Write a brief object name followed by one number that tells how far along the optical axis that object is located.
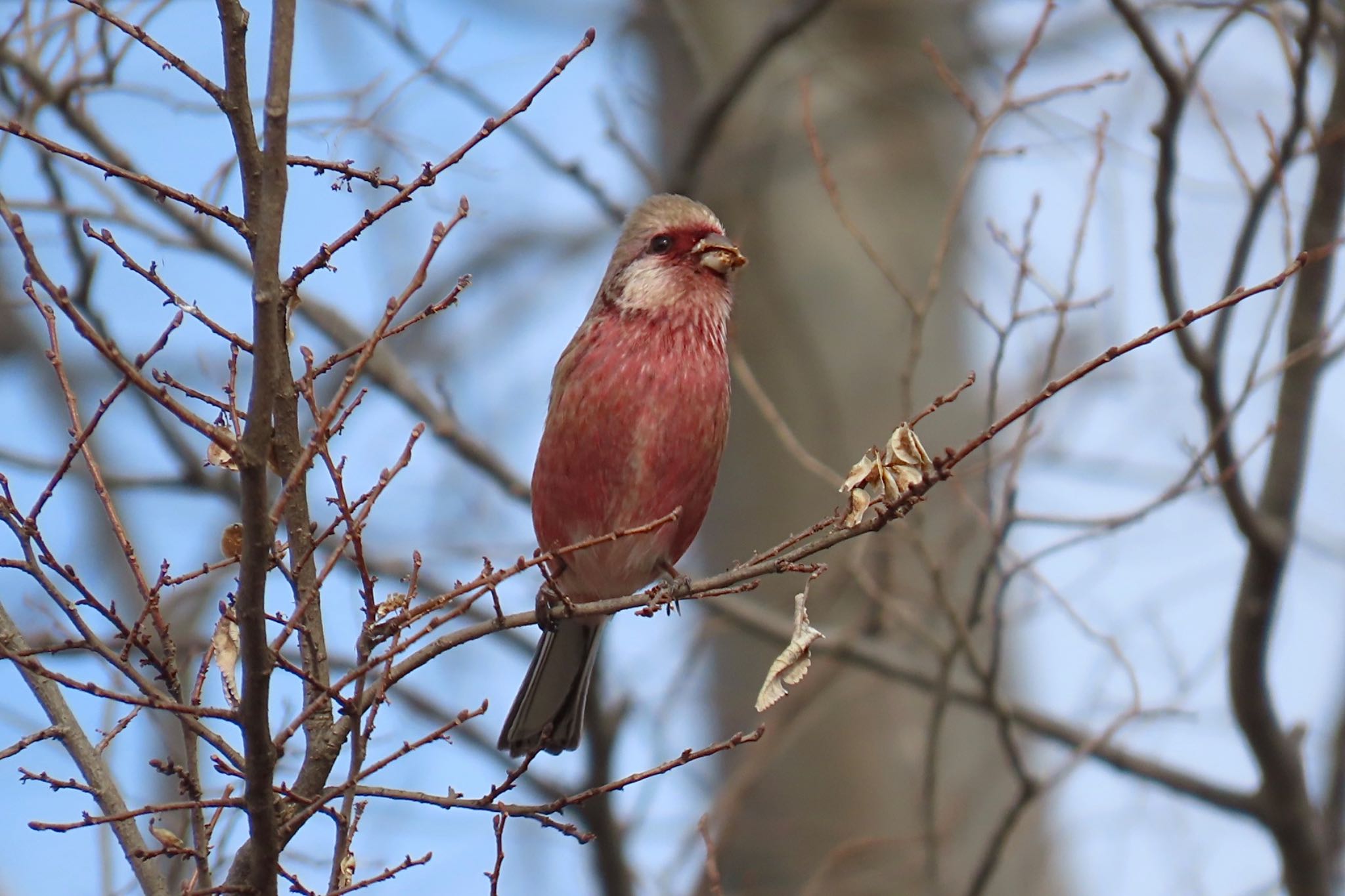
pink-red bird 10.04
